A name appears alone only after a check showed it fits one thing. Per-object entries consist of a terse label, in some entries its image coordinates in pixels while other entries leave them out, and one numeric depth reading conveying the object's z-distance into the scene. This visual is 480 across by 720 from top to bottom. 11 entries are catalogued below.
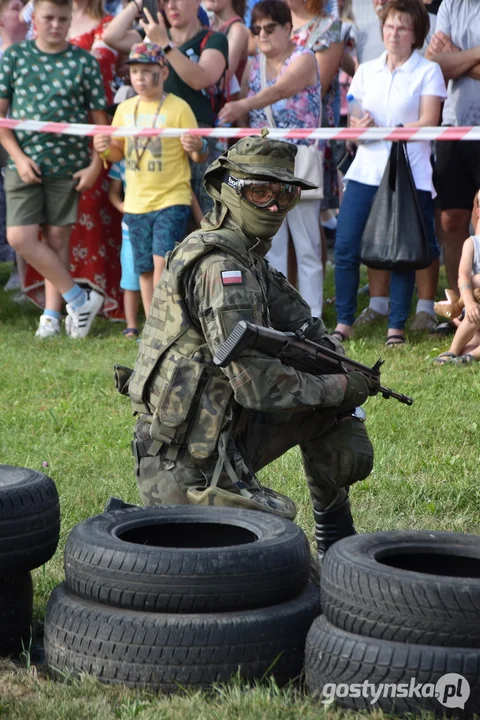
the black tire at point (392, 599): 5.97
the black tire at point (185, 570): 6.54
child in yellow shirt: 17.48
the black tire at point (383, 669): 5.94
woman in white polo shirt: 16.44
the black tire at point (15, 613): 7.39
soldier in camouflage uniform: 8.02
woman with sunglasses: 17.58
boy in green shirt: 18.34
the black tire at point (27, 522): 7.25
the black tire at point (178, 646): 6.50
